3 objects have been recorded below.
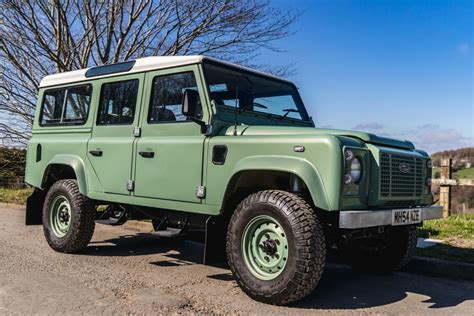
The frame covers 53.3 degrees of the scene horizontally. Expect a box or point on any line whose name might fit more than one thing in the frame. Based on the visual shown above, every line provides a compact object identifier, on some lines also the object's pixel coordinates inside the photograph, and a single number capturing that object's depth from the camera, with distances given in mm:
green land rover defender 4000
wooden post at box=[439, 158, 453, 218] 9906
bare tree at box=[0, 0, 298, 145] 11398
